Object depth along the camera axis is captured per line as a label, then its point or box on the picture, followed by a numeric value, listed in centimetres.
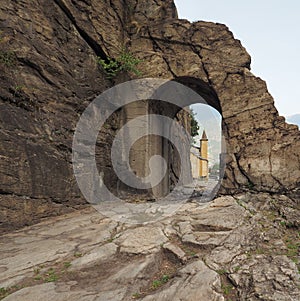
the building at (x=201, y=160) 2881
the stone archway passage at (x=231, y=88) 741
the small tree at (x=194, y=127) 2778
